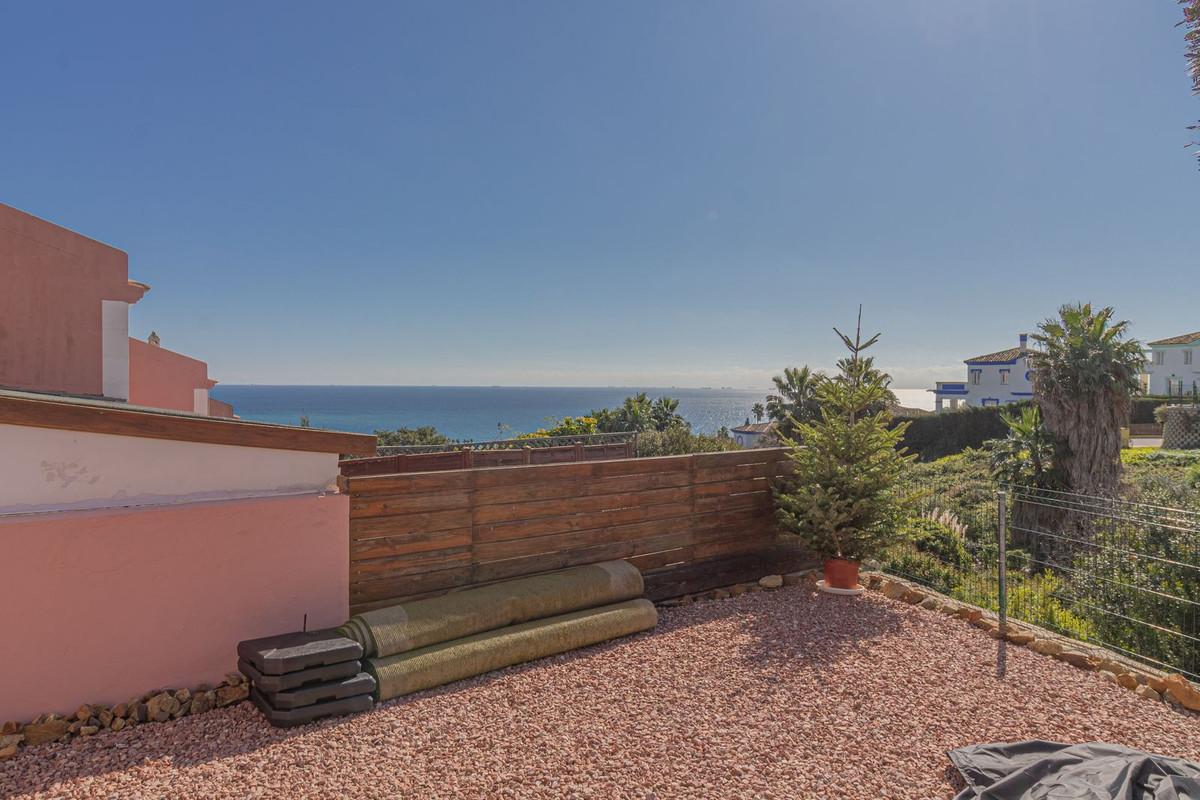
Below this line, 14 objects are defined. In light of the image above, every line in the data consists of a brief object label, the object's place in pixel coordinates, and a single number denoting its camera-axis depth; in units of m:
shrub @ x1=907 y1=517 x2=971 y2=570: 8.81
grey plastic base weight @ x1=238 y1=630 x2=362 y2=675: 3.14
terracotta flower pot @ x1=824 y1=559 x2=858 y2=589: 5.61
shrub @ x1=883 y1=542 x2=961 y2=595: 6.11
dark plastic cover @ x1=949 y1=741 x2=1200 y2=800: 2.35
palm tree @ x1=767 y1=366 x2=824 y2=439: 27.47
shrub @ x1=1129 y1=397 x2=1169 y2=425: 29.92
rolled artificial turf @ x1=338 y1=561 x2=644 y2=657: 3.70
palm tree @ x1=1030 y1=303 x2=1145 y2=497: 12.87
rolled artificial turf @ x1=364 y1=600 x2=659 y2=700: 3.55
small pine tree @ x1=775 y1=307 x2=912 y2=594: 5.62
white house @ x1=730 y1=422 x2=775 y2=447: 34.47
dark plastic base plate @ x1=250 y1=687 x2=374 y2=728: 3.13
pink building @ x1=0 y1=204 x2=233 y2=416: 5.89
